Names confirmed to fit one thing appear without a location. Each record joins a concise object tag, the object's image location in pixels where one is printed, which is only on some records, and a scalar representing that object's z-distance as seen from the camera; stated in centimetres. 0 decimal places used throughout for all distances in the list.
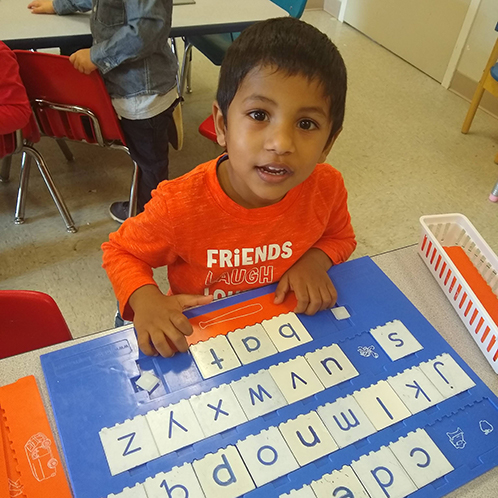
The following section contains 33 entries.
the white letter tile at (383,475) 50
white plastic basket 65
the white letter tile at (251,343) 60
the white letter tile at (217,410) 52
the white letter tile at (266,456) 49
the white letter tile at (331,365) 59
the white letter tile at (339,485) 49
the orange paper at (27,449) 46
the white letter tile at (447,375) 60
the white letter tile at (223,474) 47
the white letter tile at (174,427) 50
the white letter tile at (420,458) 51
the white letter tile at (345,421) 53
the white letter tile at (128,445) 48
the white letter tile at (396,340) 64
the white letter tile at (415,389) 58
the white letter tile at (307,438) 51
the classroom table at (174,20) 142
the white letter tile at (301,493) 48
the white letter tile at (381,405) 56
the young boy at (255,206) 59
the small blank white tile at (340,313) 68
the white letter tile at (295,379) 57
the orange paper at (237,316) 63
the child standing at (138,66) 128
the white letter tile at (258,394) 54
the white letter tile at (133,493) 46
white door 279
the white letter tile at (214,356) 58
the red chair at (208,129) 162
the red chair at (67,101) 128
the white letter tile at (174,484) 47
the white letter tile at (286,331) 63
